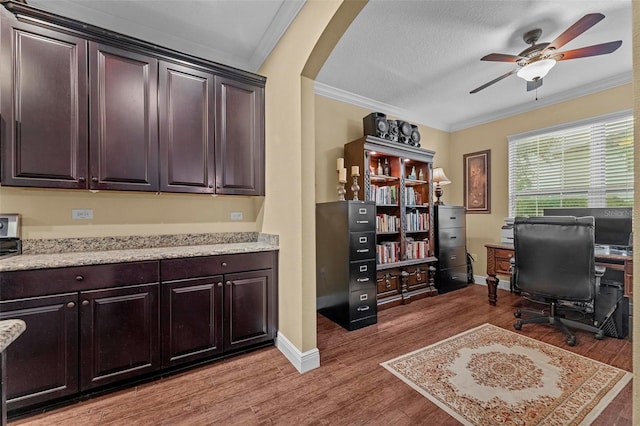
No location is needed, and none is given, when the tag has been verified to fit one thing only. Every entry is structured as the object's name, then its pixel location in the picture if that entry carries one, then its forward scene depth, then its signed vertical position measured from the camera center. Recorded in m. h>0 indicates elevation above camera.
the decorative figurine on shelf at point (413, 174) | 3.85 +0.57
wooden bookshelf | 3.34 +0.03
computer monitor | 2.80 -0.16
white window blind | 3.14 +0.59
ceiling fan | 1.95 +1.31
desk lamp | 4.05 +0.50
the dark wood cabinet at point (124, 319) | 1.57 -0.75
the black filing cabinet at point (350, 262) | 2.78 -0.55
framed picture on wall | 4.35 +0.50
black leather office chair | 2.31 -0.50
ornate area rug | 1.57 -1.20
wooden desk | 3.31 -0.68
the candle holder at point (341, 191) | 3.09 +0.25
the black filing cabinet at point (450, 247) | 3.90 -0.55
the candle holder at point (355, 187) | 3.10 +0.29
